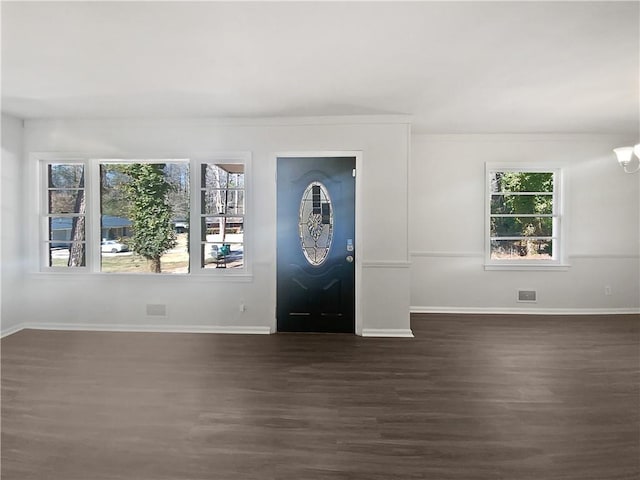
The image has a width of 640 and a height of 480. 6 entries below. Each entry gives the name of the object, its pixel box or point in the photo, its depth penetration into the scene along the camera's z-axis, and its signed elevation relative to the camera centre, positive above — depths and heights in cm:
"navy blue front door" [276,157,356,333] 449 -8
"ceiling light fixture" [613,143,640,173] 372 +84
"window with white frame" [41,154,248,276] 464 +26
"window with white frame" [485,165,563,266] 549 +31
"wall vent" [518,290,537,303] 542 -82
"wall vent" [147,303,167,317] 461 -88
